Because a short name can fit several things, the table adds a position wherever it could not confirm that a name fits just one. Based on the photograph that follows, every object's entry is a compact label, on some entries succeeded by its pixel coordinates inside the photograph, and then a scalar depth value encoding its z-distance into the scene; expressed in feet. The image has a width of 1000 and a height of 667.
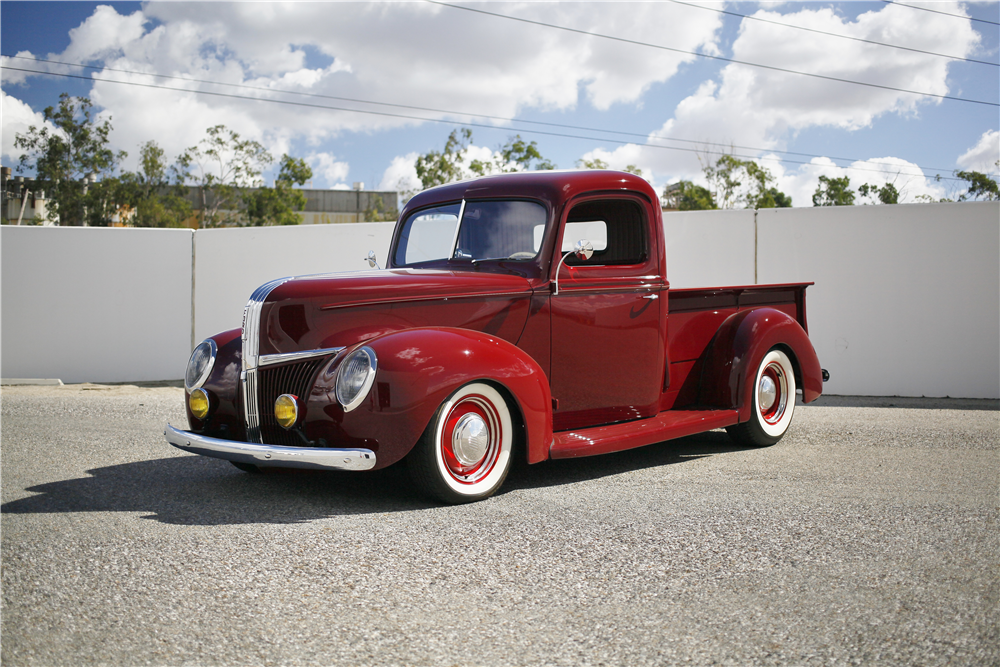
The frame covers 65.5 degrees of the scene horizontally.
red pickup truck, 12.89
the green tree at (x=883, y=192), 155.00
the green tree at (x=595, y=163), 122.11
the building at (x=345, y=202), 206.39
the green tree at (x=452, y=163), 110.52
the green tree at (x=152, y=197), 119.75
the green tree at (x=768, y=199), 130.41
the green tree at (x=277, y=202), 130.72
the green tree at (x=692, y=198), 127.95
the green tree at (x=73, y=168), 114.42
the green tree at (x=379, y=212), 161.89
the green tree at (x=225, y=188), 127.13
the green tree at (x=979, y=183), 132.56
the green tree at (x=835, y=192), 158.81
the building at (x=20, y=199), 120.57
